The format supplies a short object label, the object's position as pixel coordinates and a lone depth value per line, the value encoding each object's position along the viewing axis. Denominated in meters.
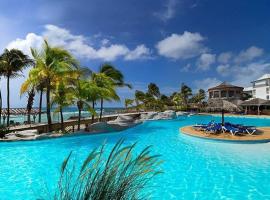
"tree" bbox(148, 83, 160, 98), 58.31
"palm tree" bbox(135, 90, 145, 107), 53.97
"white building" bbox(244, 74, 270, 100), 59.03
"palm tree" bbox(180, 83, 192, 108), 64.13
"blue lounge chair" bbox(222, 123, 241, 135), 16.16
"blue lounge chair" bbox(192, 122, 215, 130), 18.33
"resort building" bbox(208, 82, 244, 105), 51.66
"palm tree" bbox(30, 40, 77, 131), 16.66
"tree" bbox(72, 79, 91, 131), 18.64
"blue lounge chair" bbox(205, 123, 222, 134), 16.83
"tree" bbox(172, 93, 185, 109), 57.78
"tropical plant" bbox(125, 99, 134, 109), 52.59
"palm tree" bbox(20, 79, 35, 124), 27.64
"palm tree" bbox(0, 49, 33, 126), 20.91
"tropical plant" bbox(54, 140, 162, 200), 2.45
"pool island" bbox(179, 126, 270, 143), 14.09
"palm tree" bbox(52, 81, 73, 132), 17.59
